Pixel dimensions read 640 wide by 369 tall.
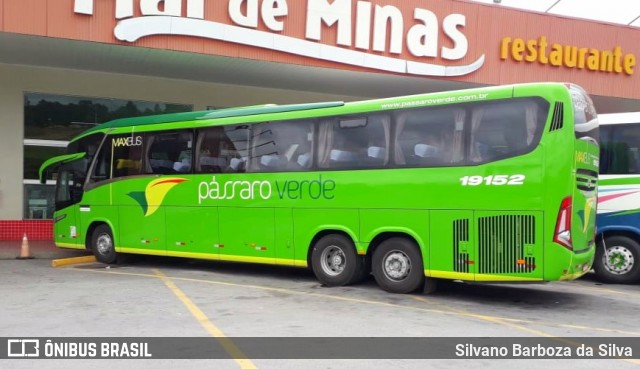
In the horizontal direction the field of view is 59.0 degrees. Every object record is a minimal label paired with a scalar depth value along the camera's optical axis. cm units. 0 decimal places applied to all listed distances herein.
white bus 1062
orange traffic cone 1369
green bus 805
